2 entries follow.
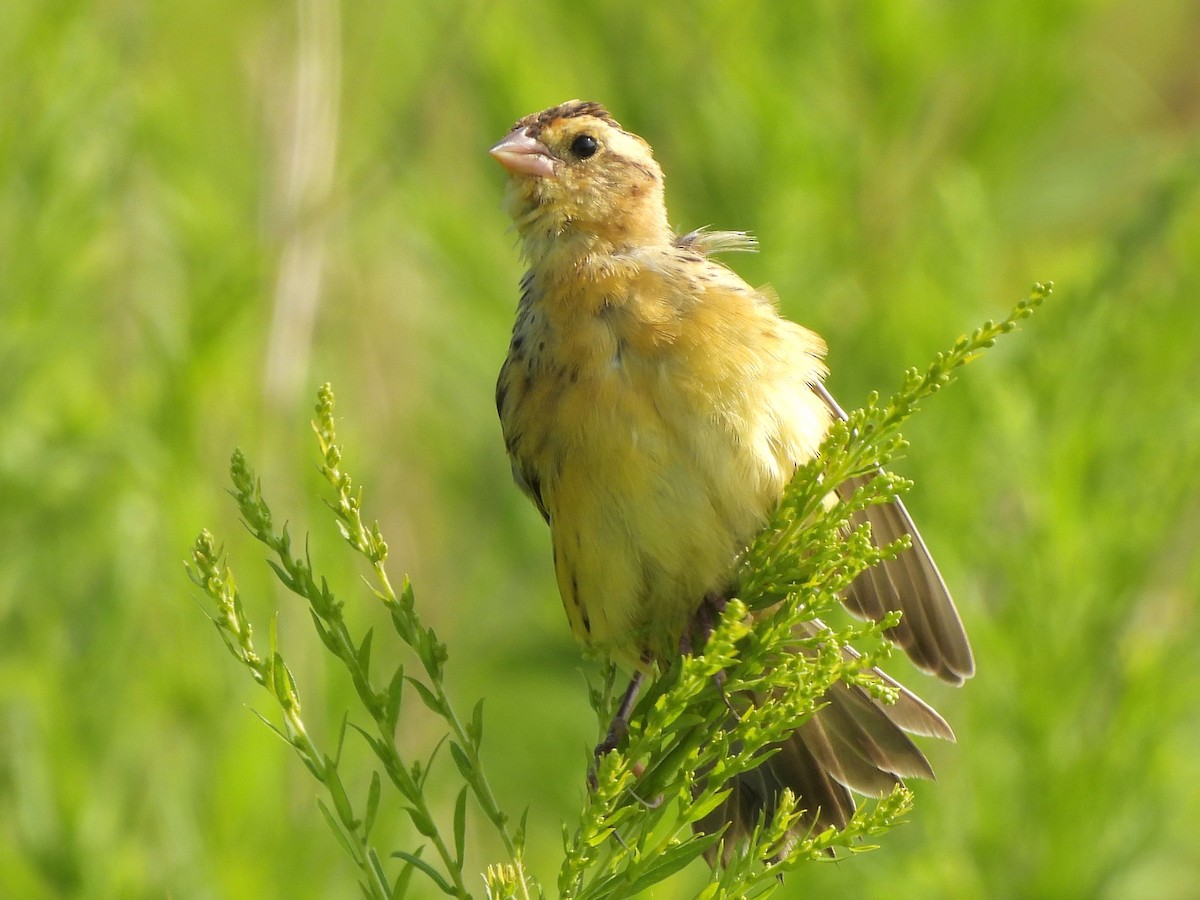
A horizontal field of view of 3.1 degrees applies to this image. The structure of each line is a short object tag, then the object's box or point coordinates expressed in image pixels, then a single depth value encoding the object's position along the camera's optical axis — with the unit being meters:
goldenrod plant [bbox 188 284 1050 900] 3.73
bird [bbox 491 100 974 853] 3.81
